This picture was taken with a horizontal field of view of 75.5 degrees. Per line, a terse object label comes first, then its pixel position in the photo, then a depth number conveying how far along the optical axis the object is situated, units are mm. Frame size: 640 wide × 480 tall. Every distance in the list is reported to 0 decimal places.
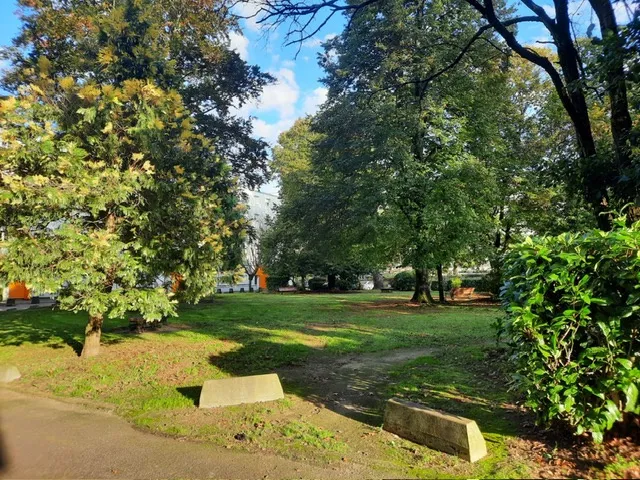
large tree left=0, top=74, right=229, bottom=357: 6359
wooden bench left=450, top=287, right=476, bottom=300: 26759
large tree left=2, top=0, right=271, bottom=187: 8734
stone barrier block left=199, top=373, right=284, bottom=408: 5352
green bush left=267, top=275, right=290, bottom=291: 38406
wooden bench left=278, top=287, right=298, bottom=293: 36394
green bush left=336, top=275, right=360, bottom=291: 35906
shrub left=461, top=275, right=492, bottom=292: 20797
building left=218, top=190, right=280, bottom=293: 41272
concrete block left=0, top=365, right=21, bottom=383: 7090
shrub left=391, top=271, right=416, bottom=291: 35562
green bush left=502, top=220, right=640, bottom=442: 3037
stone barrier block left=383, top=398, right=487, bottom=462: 3500
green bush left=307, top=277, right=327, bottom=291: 36688
